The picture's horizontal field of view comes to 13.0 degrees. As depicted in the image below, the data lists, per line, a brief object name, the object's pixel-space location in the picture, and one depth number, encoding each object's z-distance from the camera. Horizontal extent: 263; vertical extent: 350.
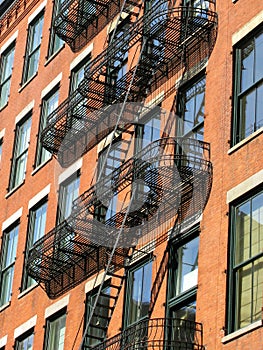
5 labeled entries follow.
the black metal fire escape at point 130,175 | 27.27
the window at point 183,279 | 26.13
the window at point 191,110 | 28.39
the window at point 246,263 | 24.03
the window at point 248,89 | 26.30
